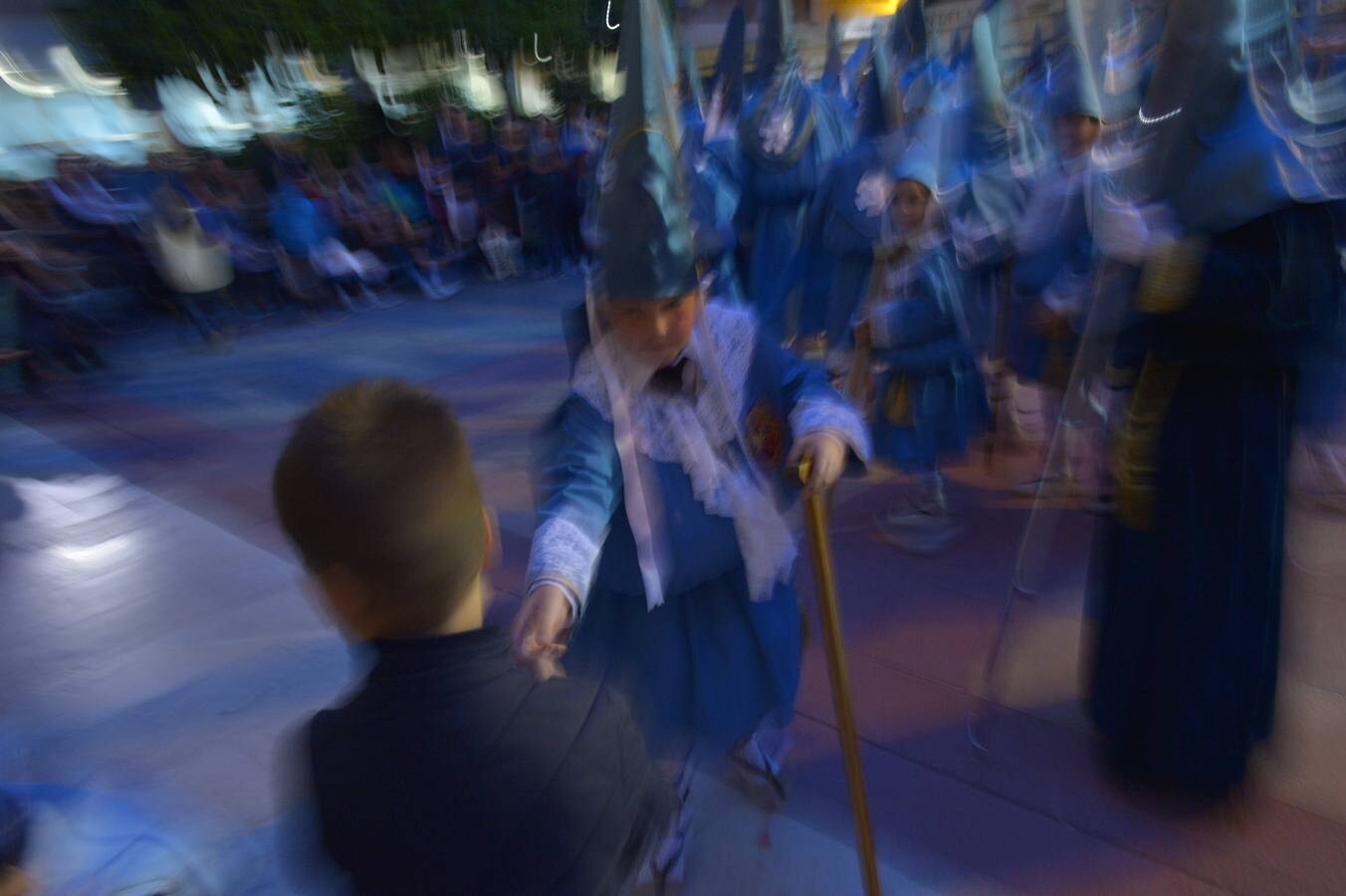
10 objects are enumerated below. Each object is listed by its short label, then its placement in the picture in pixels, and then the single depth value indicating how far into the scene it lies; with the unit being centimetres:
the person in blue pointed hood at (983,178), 384
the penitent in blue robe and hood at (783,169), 511
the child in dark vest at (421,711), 94
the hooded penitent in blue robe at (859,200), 416
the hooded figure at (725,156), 493
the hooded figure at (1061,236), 320
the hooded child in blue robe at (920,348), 343
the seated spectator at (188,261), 816
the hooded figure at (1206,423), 177
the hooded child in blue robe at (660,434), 166
